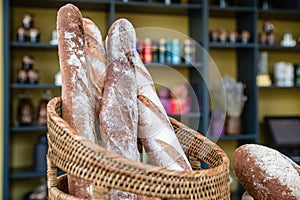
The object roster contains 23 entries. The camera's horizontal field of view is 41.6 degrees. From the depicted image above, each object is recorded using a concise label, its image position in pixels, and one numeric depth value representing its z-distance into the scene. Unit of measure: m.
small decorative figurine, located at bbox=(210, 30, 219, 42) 3.37
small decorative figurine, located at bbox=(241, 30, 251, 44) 3.40
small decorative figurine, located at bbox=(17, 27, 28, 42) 2.87
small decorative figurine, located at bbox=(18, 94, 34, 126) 2.87
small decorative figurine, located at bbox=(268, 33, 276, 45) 3.51
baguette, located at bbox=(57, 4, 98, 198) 0.65
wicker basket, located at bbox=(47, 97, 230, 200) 0.51
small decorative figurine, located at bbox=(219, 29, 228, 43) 3.39
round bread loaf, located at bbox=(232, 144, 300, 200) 0.68
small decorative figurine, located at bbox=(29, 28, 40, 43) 2.90
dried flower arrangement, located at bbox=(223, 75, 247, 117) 3.33
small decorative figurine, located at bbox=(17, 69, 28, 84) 2.85
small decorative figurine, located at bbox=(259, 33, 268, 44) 3.50
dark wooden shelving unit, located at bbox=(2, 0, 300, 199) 2.77
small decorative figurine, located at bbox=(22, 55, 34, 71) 2.89
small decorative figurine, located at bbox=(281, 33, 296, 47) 3.59
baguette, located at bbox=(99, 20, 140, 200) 0.66
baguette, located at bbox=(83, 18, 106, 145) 0.70
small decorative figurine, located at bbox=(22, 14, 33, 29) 2.91
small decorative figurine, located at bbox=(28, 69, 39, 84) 2.88
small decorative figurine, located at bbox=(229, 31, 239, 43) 3.42
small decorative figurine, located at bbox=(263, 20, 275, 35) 3.56
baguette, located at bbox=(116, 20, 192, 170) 0.66
